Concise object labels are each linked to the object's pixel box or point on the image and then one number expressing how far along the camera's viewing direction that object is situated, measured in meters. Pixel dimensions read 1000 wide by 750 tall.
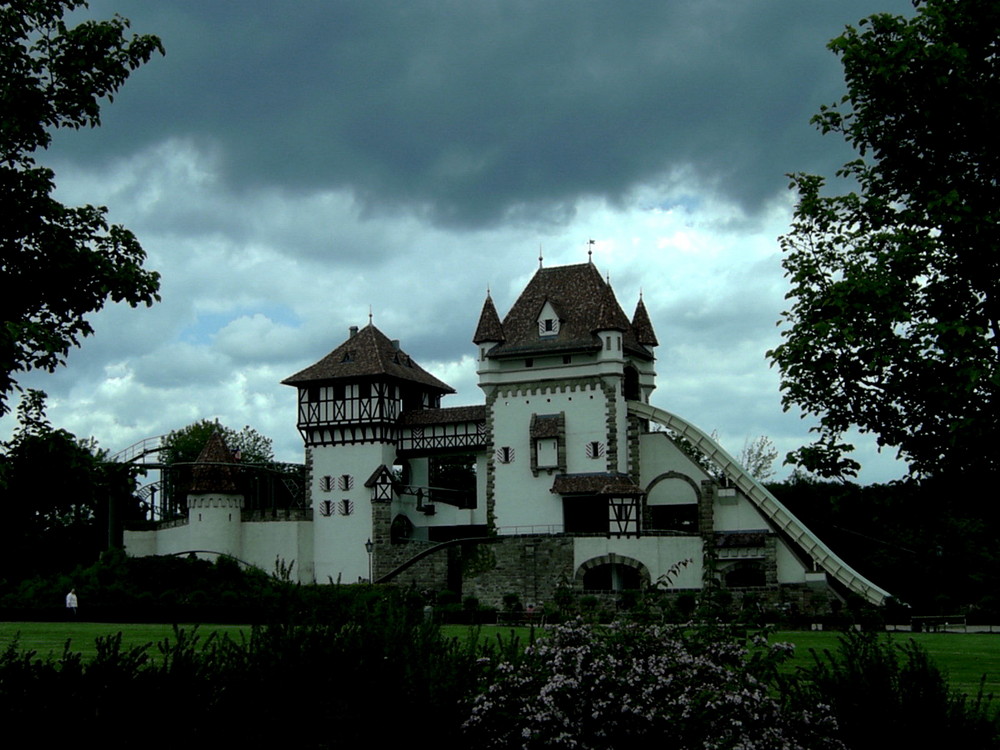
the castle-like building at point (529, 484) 51.25
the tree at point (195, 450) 69.25
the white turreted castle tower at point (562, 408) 54.12
